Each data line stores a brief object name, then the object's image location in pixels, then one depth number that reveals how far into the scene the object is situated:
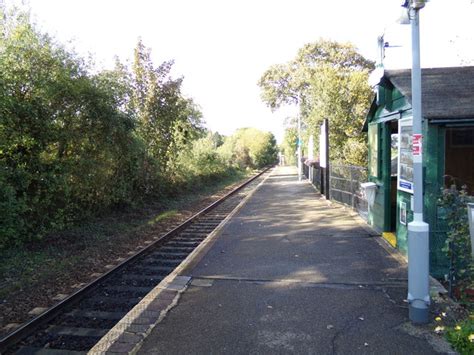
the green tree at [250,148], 51.47
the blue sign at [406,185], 6.68
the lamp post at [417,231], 4.67
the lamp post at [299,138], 31.11
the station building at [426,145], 6.30
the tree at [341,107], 20.09
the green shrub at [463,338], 3.87
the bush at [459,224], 4.98
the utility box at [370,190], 9.86
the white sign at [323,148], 16.81
